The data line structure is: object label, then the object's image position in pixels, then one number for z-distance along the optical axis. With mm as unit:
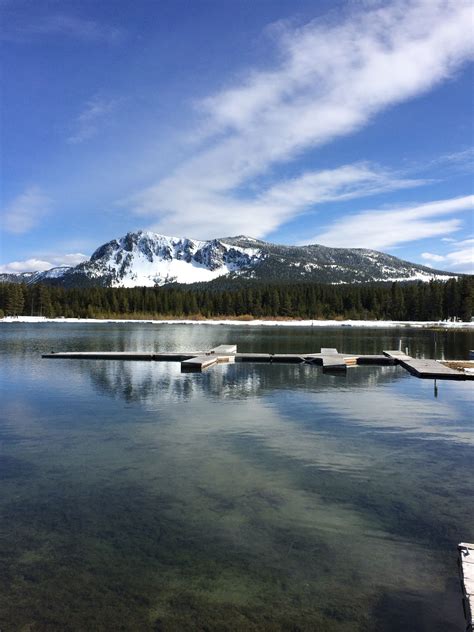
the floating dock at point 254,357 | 36125
